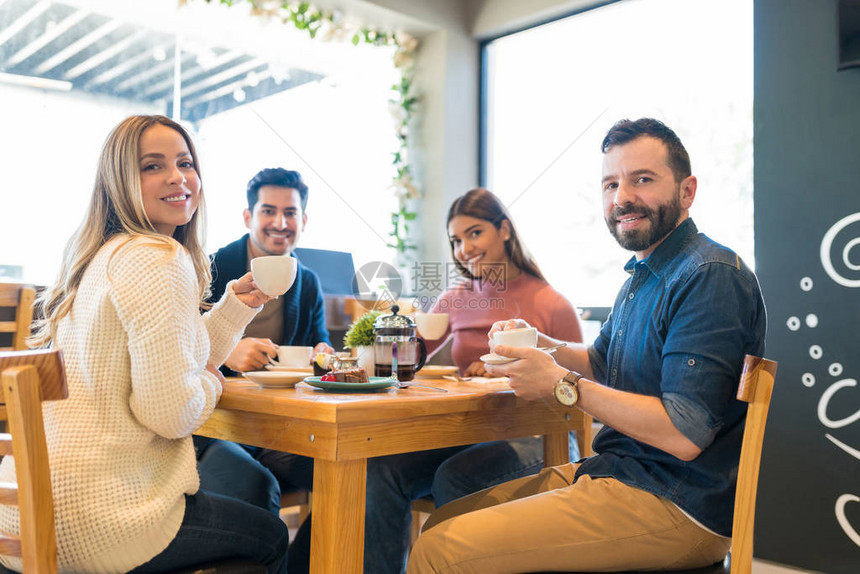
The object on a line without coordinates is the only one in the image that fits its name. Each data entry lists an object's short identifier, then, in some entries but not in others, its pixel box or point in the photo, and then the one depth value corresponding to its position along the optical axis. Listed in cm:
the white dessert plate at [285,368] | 177
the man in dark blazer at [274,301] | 191
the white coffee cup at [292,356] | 179
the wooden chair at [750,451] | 111
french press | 171
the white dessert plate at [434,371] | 182
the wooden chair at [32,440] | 96
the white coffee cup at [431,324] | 179
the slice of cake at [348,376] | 145
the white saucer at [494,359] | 137
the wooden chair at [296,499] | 197
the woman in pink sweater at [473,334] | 184
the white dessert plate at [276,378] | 146
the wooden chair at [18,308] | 221
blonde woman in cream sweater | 112
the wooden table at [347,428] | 119
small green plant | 180
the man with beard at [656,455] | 121
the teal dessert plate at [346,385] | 141
